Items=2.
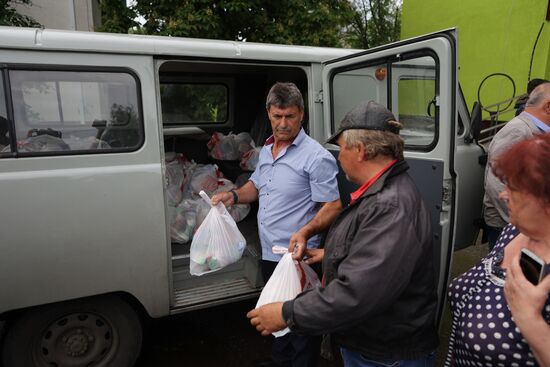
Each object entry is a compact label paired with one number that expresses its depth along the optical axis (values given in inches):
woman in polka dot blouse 41.3
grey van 83.1
